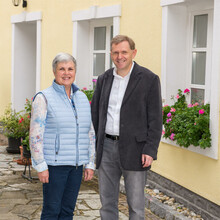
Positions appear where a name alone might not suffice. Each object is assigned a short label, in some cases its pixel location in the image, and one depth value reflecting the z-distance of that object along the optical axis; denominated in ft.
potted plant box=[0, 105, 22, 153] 28.43
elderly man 12.81
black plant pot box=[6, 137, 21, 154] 29.78
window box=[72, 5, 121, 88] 25.71
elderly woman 11.91
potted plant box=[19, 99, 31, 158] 26.68
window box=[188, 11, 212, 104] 18.11
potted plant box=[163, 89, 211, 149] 16.26
